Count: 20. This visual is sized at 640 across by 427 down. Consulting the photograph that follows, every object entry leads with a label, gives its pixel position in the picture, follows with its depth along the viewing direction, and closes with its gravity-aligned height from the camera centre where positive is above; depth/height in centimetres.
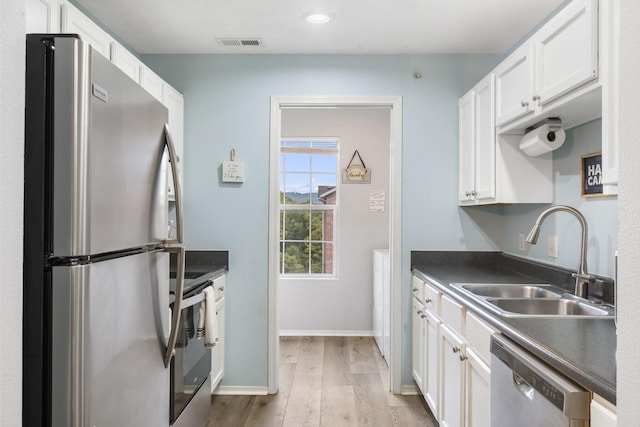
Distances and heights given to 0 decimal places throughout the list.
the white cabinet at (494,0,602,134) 155 +59
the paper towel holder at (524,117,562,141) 206 +44
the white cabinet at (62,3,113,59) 174 +80
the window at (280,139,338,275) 465 +5
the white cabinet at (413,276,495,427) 173 -73
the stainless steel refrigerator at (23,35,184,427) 94 -6
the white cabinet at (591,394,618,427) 93 -44
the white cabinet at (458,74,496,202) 249 +44
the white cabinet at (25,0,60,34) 154 +73
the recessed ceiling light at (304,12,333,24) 248 +115
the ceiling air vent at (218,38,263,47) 286 +115
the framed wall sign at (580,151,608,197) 195 +19
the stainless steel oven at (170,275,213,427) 197 -79
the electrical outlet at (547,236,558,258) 236 -18
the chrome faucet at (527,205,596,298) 191 -18
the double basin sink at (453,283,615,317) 175 -40
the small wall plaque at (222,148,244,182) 305 +29
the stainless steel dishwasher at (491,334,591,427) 103 -50
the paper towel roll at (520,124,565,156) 211 +38
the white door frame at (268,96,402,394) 305 +11
